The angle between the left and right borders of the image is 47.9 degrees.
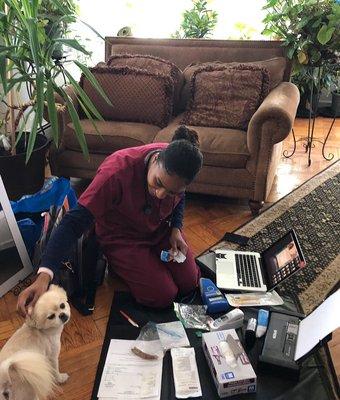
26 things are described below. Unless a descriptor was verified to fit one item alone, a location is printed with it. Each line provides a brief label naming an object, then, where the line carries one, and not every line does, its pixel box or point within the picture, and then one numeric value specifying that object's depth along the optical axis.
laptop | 1.45
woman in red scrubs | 1.10
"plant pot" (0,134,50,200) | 2.08
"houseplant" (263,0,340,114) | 2.38
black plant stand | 2.71
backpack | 1.48
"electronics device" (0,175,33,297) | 1.58
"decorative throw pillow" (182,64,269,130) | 2.22
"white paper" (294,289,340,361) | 0.97
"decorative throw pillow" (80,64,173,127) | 2.30
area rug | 1.63
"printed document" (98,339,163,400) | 1.14
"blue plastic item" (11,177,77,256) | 1.71
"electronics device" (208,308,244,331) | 1.33
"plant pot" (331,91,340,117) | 3.82
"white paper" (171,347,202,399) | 1.14
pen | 1.40
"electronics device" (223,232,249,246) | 1.89
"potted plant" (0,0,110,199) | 1.46
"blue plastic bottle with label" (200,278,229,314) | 1.42
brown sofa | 1.98
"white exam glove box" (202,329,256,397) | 1.09
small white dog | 0.84
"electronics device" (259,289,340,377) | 1.01
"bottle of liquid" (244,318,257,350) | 1.27
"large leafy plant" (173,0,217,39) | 3.46
